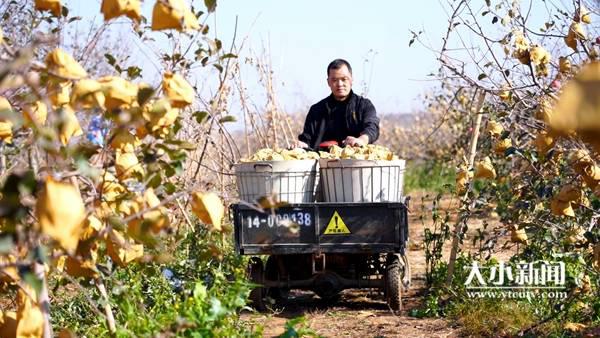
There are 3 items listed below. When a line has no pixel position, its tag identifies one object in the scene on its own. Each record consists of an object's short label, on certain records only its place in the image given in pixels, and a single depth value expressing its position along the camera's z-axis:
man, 6.48
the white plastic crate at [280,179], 5.59
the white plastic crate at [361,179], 5.55
